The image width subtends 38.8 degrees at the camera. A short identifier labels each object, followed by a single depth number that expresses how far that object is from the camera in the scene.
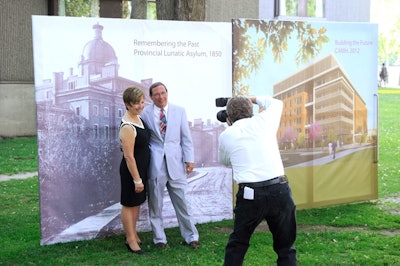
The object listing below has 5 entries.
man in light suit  6.13
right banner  7.36
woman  5.82
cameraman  4.58
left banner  6.11
